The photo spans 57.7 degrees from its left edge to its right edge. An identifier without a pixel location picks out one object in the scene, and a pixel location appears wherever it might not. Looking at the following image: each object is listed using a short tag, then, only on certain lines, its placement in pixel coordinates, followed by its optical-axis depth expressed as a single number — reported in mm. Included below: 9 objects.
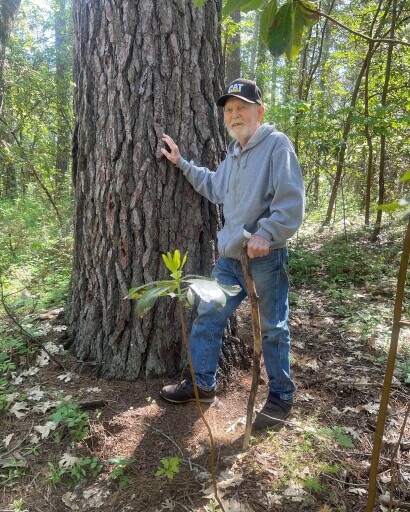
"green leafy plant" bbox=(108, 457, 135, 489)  2054
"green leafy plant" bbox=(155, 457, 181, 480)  2033
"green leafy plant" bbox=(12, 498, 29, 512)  1932
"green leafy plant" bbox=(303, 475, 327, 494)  1966
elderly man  2342
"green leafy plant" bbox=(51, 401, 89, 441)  2281
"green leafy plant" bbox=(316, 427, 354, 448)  2156
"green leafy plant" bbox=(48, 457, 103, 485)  2088
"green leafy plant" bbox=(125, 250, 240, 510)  1196
